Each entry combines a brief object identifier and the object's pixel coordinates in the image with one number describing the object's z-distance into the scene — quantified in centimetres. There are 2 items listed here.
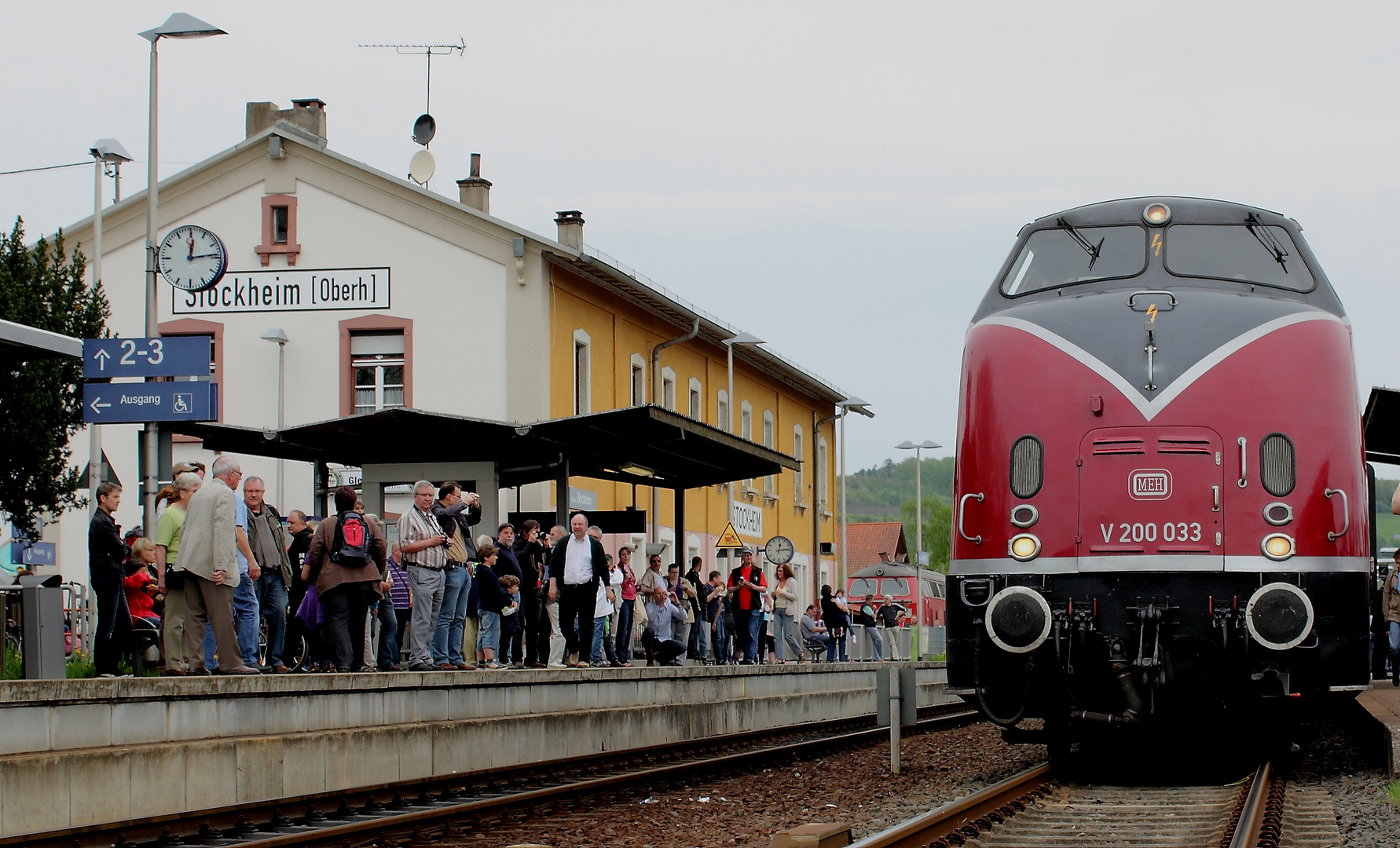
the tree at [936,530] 14150
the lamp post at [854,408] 4853
